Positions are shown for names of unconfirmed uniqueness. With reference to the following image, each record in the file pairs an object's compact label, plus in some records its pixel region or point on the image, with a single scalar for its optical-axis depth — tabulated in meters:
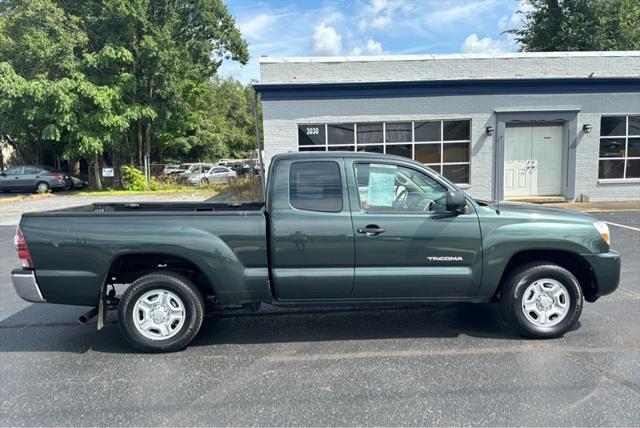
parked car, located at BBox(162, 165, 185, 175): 29.77
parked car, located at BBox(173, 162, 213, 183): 29.45
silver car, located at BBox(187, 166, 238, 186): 29.22
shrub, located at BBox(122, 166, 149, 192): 26.19
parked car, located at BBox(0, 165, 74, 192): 25.84
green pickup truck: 4.20
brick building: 15.56
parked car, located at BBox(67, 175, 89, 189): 27.55
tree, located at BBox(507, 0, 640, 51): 23.73
